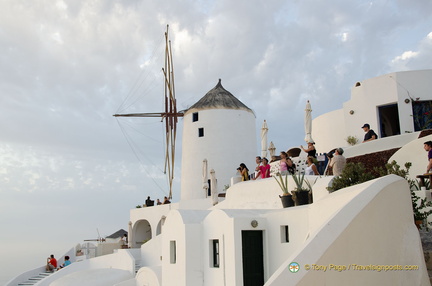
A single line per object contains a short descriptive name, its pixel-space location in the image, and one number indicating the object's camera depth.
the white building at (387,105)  21.25
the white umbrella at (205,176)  25.21
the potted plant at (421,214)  9.92
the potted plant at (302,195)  13.09
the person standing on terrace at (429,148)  12.29
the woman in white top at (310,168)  15.56
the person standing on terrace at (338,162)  12.94
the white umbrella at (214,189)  21.02
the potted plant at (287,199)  13.48
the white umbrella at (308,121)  19.39
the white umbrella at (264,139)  22.06
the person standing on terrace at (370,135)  17.52
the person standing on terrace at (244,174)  18.45
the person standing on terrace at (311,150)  15.86
